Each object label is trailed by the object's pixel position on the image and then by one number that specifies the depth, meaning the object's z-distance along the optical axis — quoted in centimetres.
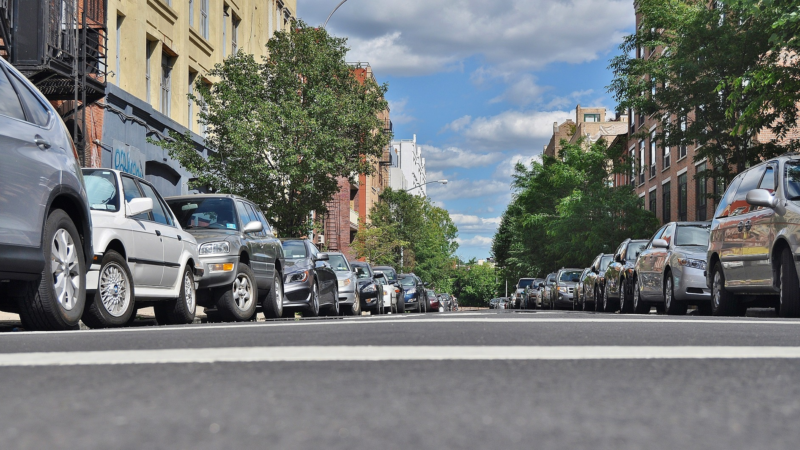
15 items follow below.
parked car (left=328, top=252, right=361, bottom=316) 2161
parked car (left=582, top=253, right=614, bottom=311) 2303
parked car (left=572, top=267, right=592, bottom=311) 2680
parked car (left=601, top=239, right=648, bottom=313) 1895
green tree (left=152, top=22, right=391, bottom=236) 2450
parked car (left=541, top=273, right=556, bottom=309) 3641
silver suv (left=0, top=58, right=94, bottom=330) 676
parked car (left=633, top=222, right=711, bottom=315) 1489
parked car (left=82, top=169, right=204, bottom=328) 912
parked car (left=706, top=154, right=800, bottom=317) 1079
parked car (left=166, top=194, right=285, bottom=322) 1266
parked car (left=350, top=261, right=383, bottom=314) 2506
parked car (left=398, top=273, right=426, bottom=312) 3572
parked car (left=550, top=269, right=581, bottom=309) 3262
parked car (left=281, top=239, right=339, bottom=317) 1669
